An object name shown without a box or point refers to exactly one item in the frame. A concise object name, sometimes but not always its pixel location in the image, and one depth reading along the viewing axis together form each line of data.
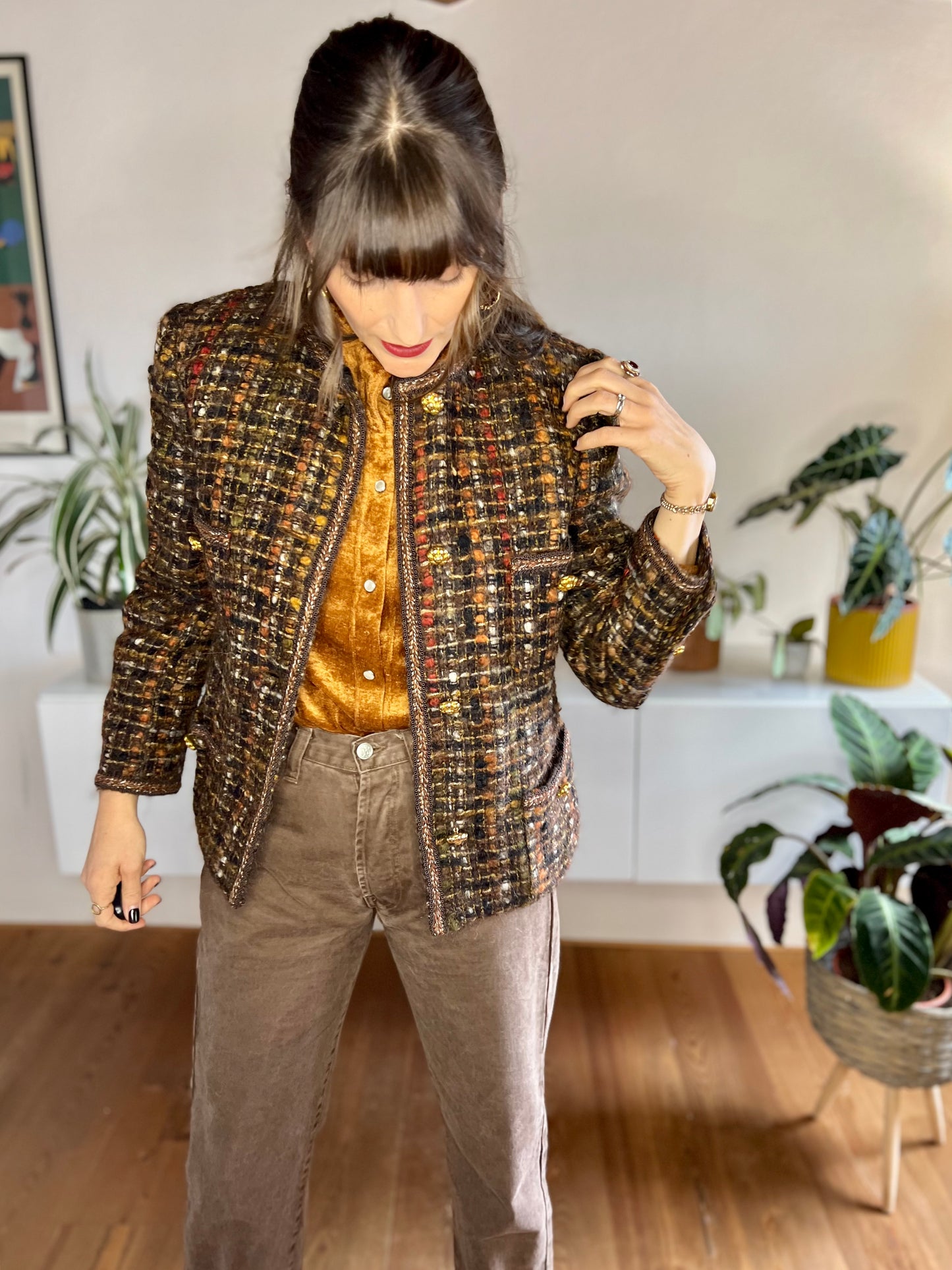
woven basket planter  1.78
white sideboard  2.21
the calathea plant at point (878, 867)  1.69
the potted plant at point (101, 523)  2.17
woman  1.05
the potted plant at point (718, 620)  2.24
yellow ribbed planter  2.20
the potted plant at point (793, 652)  2.29
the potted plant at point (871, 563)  2.04
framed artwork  2.26
